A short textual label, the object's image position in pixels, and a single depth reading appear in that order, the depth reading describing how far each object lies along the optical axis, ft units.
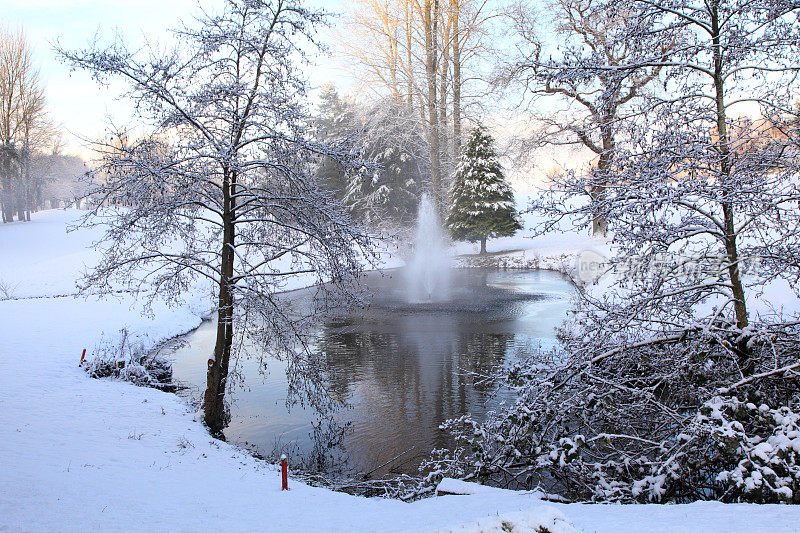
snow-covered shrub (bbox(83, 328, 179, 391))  34.09
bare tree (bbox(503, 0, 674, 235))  19.12
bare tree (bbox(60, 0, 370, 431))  24.32
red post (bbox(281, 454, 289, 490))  18.47
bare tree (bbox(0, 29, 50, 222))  117.19
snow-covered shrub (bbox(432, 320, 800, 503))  14.79
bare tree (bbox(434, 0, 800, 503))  16.48
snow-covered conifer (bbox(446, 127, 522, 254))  98.53
